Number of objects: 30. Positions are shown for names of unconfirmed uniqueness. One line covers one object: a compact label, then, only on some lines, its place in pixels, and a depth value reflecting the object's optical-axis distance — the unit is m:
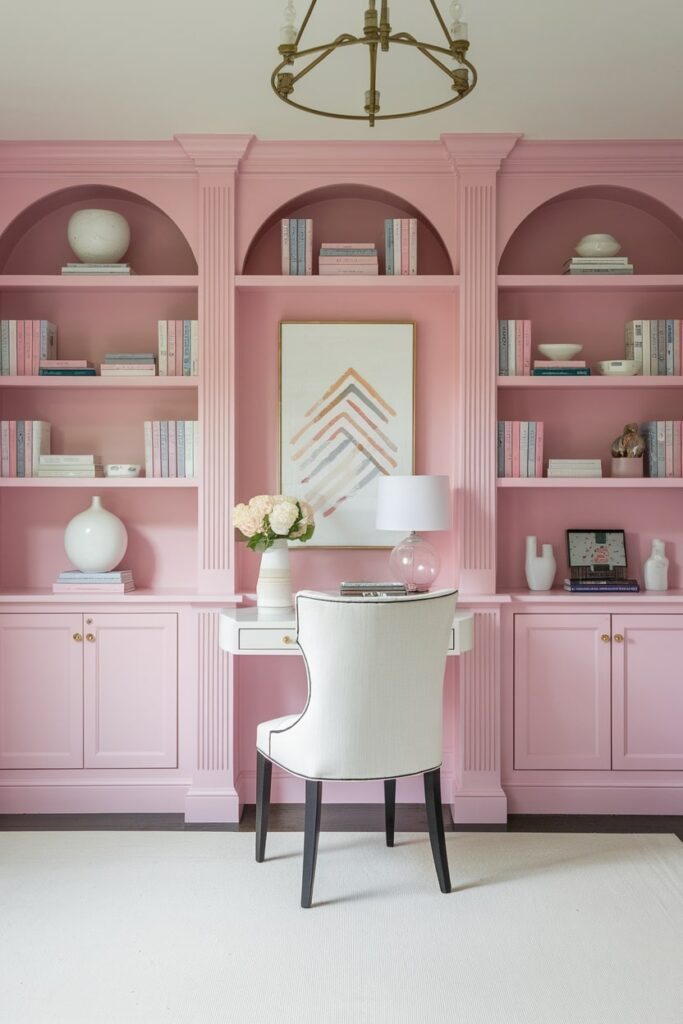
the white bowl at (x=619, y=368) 3.54
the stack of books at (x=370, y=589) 3.38
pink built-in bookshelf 3.49
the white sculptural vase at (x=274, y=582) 3.35
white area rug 2.17
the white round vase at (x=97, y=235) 3.54
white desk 3.14
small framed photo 3.69
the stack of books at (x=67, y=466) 3.57
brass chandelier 1.72
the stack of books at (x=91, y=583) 3.53
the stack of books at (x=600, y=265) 3.56
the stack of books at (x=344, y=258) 3.58
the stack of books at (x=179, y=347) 3.59
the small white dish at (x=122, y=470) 3.59
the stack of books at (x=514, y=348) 3.59
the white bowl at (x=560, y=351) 3.58
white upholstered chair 2.58
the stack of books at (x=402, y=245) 3.57
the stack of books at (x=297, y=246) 3.59
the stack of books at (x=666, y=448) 3.62
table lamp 3.30
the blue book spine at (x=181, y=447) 3.61
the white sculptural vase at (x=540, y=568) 3.66
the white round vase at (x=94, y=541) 3.55
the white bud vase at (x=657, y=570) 3.69
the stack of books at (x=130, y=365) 3.57
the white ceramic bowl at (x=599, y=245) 3.57
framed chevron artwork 3.72
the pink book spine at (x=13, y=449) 3.59
